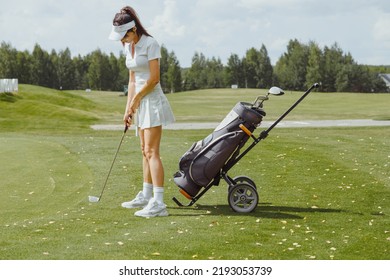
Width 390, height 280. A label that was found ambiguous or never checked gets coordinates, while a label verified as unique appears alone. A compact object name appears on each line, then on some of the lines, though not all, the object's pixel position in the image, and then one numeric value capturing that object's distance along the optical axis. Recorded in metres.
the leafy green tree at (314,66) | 91.94
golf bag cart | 7.95
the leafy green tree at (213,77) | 100.38
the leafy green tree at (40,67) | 89.56
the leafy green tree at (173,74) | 90.94
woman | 7.82
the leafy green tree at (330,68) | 93.75
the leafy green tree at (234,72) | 97.36
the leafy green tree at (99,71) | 93.38
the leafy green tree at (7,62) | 81.75
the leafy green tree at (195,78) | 99.72
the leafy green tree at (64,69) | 95.88
